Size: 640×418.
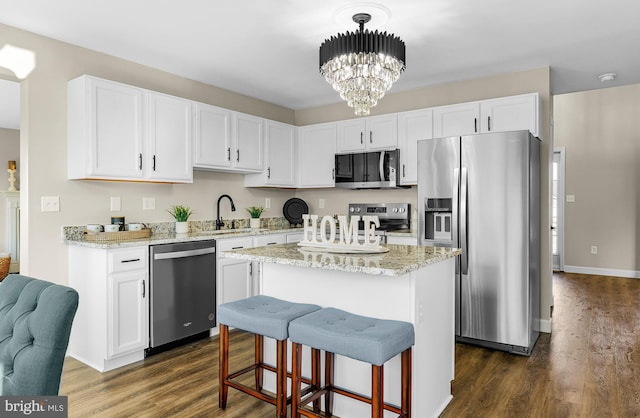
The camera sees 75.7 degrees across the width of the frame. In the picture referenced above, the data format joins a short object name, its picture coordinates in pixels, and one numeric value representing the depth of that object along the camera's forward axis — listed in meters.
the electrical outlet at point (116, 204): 3.52
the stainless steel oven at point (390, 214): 4.62
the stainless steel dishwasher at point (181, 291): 3.16
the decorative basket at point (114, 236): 3.12
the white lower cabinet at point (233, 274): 3.66
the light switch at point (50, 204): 3.08
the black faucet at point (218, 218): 4.42
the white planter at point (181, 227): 3.85
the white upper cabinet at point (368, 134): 4.41
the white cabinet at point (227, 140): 3.86
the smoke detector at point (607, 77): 3.99
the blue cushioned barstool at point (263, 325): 2.03
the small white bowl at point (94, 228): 3.21
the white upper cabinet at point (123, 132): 3.08
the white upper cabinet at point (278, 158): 4.64
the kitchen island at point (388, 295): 2.07
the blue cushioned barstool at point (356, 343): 1.74
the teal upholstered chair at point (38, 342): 1.06
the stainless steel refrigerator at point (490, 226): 3.22
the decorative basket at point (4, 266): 6.18
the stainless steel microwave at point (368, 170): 4.36
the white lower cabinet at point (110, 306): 2.90
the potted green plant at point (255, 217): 4.64
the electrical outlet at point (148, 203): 3.75
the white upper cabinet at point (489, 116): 3.63
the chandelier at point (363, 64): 2.44
